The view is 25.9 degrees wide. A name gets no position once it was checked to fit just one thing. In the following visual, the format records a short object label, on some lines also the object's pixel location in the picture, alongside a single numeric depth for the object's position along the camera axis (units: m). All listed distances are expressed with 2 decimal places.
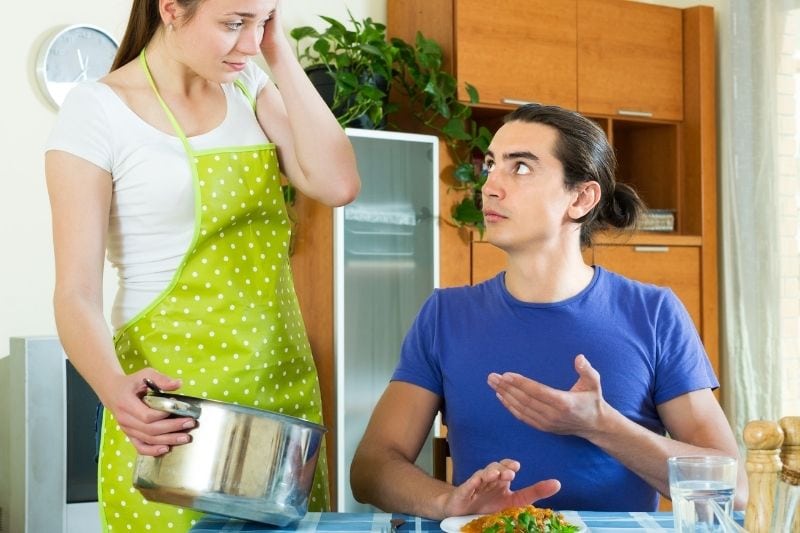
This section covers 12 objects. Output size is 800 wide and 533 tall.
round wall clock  5.08
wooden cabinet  5.73
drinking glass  2.03
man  2.72
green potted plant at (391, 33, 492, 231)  5.55
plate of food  2.19
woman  2.50
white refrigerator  5.35
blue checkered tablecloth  2.33
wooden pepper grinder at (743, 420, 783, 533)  1.94
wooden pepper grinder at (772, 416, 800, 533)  1.93
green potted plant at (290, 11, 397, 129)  5.33
